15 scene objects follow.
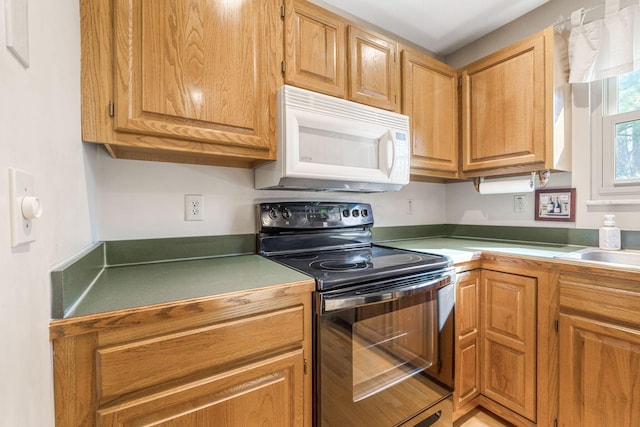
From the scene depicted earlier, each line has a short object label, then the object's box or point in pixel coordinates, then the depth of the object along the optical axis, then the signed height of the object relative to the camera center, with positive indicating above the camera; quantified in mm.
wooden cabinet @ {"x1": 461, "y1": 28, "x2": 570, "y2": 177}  1560 +570
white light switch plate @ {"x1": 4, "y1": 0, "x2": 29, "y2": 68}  462 +318
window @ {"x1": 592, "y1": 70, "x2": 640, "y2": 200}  1530 +357
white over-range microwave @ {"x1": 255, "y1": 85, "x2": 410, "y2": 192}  1225 +299
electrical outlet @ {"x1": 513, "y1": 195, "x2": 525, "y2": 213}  1927 +11
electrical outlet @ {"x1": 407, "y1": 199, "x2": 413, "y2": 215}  2191 -1
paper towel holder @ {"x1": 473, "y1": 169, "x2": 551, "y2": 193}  1685 +169
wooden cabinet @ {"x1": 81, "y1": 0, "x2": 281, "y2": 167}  943 +490
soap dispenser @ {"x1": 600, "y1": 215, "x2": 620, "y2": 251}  1505 -163
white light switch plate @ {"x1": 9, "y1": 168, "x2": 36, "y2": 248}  464 +9
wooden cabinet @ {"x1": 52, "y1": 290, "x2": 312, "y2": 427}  672 -425
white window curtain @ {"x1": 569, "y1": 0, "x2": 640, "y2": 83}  1431 +850
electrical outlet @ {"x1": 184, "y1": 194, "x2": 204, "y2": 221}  1356 +12
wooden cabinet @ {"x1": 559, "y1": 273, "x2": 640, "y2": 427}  1096 -603
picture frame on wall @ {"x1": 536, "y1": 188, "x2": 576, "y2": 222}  1702 +6
